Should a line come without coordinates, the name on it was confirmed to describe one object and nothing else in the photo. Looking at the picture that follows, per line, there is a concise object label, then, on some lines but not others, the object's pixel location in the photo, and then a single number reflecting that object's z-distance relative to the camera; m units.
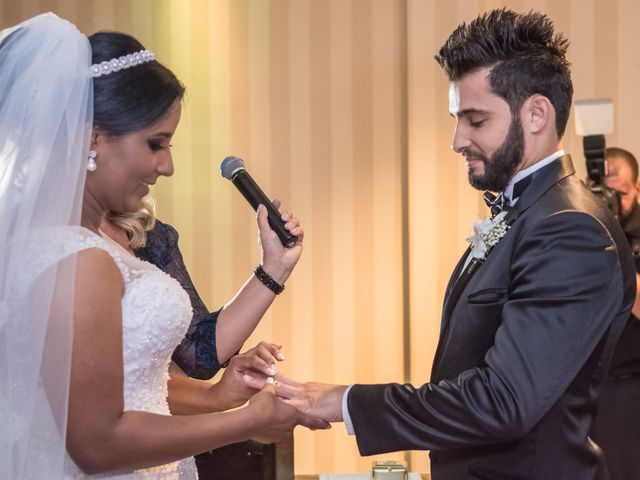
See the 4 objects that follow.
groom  3.13
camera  4.51
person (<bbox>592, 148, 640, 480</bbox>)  4.73
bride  3.06
